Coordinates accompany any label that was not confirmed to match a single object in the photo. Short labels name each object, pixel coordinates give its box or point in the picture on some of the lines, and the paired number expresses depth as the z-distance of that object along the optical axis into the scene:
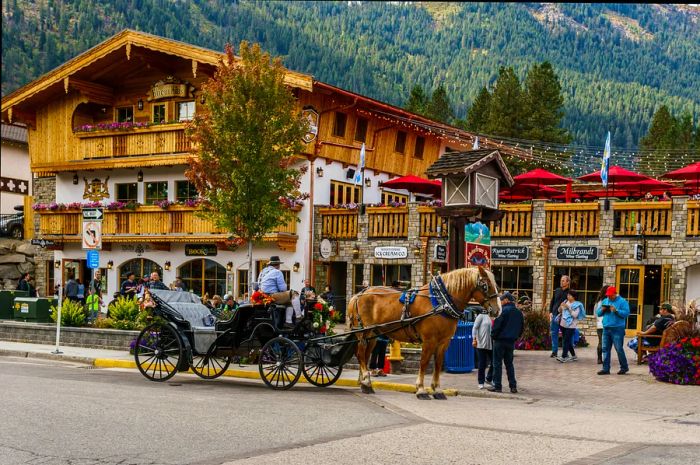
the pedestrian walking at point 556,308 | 19.17
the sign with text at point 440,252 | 24.81
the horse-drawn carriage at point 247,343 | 13.73
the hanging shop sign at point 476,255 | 17.00
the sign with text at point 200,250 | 32.81
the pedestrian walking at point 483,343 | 14.34
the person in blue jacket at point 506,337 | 14.13
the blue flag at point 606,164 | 26.75
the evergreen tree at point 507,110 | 57.38
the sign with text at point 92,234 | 19.27
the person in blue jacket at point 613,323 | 16.34
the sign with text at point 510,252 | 27.91
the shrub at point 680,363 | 15.05
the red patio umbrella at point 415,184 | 31.09
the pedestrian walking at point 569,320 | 18.41
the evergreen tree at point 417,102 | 69.69
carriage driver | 13.85
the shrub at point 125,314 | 20.23
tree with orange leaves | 22.97
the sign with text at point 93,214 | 19.30
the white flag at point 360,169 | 31.04
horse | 13.14
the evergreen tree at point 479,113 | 65.12
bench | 15.43
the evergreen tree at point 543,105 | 57.25
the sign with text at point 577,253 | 26.69
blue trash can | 16.31
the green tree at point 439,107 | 72.19
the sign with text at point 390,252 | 30.19
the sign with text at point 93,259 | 22.14
